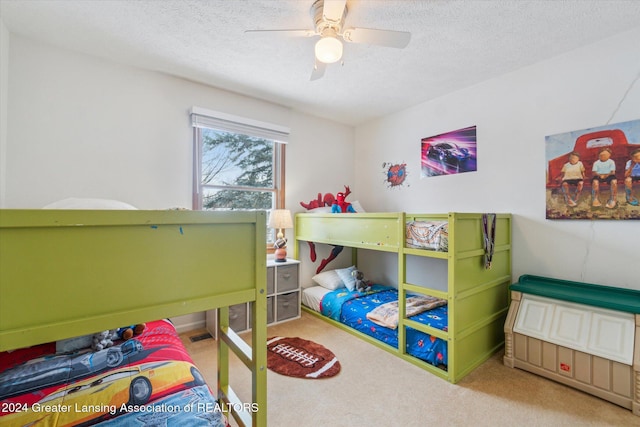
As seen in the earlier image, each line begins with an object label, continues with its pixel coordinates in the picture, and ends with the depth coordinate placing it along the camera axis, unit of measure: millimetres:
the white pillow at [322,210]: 3595
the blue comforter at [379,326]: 2217
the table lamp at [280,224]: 3236
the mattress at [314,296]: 3320
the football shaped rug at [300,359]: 2133
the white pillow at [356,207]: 3550
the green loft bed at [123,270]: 680
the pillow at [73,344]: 1579
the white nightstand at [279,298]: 2865
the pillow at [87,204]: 1869
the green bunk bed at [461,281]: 2062
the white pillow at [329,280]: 3473
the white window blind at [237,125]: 2848
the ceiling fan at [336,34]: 1670
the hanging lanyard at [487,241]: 2322
